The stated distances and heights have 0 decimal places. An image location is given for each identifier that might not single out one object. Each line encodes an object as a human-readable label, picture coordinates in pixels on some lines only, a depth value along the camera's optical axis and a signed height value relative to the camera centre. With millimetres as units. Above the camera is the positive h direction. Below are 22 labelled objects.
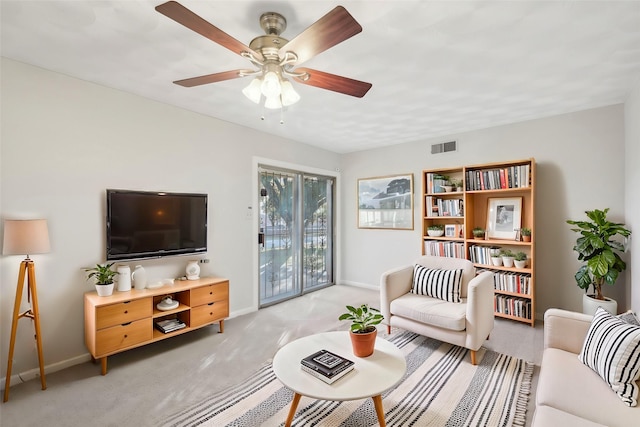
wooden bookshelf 3436 -5
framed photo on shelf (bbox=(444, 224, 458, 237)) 4038 -223
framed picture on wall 4672 +202
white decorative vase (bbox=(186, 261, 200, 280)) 3207 -607
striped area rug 1867 -1299
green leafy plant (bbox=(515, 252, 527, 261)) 3461 -505
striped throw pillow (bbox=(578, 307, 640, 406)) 1454 -747
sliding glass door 4273 -330
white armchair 2521 -876
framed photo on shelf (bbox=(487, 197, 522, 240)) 3630 -43
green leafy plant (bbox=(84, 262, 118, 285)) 2547 -511
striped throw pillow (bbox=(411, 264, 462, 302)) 2926 -706
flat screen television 2711 -85
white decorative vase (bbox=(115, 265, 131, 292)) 2689 -579
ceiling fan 1286 +849
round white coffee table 1573 -930
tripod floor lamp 2098 -247
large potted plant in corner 2805 -423
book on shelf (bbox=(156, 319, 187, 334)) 2822 -1074
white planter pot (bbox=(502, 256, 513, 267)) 3541 -569
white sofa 1314 -901
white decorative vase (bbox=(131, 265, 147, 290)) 2781 -589
